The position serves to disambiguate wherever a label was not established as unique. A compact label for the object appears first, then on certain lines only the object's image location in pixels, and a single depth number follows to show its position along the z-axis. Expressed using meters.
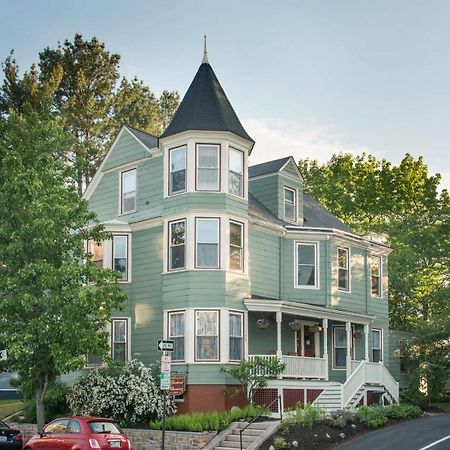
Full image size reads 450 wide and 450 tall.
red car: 20.30
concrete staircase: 23.66
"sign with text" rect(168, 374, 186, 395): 26.53
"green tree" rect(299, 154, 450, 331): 44.91
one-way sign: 21.61
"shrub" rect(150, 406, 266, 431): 24.92
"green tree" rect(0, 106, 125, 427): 24.05
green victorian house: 27.95
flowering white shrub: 26.38
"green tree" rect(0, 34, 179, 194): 47.91
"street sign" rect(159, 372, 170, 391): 20.84
